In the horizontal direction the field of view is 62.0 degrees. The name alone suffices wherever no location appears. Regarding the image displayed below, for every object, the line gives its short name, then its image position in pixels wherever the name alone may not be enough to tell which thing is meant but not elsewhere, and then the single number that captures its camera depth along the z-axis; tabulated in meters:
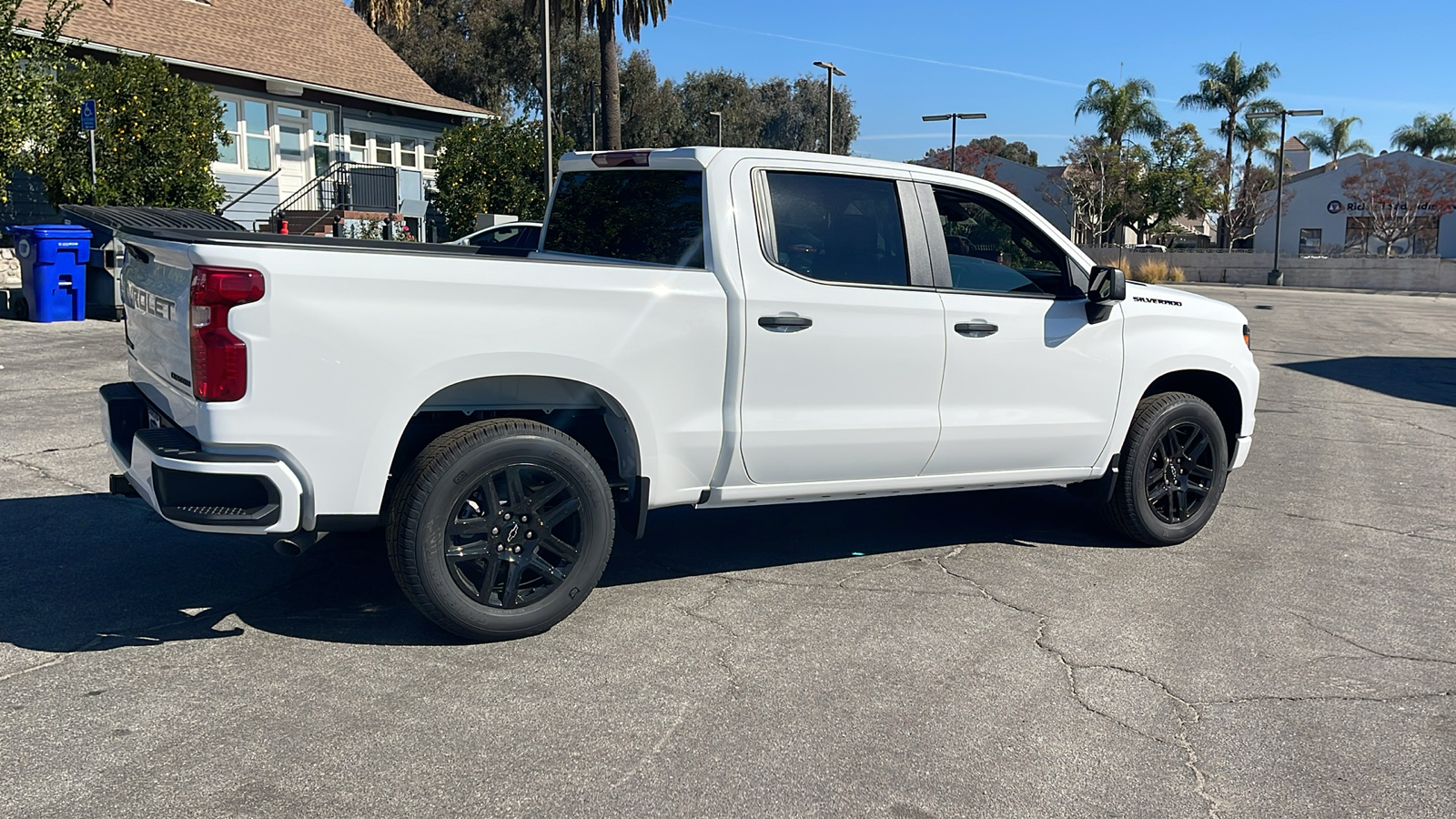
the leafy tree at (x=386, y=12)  43.09
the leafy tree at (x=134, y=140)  19.73
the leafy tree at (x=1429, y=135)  84.06
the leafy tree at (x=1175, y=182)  61.34
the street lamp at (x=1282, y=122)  43.56
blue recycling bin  15.71
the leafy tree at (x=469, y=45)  51.50
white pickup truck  4.07
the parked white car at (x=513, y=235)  16.94
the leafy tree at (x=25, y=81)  15.48
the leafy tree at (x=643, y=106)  60.44
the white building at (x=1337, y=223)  66.38
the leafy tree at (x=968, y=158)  72.81
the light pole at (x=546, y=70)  27.27
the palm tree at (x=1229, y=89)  63.78
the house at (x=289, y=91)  25.47
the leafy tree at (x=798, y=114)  80.88
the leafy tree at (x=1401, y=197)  63.09
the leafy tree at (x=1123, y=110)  62.06
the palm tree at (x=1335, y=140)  97.19
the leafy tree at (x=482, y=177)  31.75
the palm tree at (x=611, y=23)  29.95
